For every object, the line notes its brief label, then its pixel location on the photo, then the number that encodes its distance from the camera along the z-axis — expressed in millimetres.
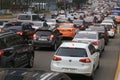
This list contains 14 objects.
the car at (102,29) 28725
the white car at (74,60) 13570
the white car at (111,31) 37281
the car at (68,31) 33531
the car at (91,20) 54859
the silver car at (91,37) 21359
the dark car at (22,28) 27594
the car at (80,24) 42566
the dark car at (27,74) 5836
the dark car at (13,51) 13484
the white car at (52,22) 42831
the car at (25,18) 41681
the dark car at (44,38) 24656
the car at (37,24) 35203
